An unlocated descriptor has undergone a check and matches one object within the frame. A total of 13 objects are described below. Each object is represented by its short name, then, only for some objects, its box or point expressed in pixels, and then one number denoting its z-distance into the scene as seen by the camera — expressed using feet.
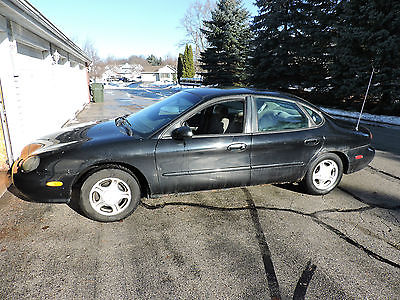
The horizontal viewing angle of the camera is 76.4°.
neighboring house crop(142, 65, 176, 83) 268.70
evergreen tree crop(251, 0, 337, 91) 49.93
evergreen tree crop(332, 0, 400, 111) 35.81
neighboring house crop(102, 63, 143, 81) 311.68
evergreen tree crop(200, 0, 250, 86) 79.03
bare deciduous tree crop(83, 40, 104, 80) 176.04
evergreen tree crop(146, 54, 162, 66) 363.97
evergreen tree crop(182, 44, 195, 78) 150.71
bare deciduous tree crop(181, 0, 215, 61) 155.94
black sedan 9.34
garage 14.11
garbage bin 56.22
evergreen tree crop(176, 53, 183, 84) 151.41
